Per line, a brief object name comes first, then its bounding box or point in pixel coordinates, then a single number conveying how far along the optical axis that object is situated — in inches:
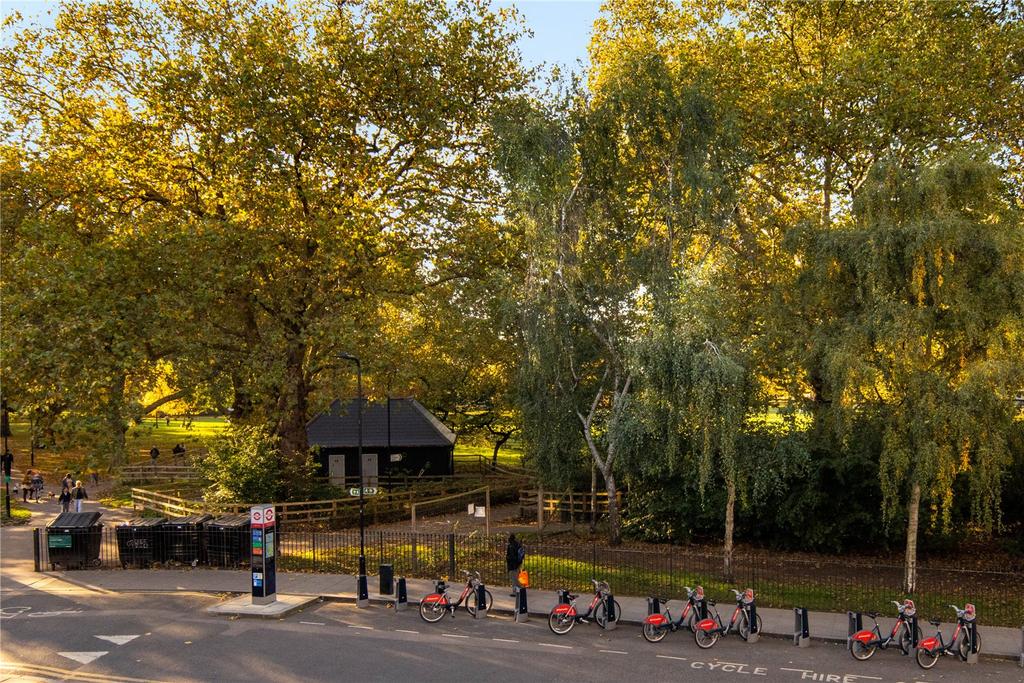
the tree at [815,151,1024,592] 708.7
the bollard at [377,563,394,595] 783.7
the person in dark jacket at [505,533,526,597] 777.6
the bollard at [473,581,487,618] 722.2
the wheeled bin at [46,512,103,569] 922.7
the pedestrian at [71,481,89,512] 1261.1
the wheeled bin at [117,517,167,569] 933.2
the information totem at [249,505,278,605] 747.4
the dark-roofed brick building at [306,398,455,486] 1612.9
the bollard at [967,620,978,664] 595.8
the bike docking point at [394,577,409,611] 748.0
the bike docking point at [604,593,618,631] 688.4
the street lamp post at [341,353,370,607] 762.8
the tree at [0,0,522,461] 1129.4
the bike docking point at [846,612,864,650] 616.4
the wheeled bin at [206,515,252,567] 930.1
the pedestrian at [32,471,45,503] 1550.2
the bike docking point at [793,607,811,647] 637.9
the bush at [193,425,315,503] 1157.7
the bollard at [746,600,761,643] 650.2
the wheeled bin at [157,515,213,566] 940.0
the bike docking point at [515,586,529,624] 714.8
